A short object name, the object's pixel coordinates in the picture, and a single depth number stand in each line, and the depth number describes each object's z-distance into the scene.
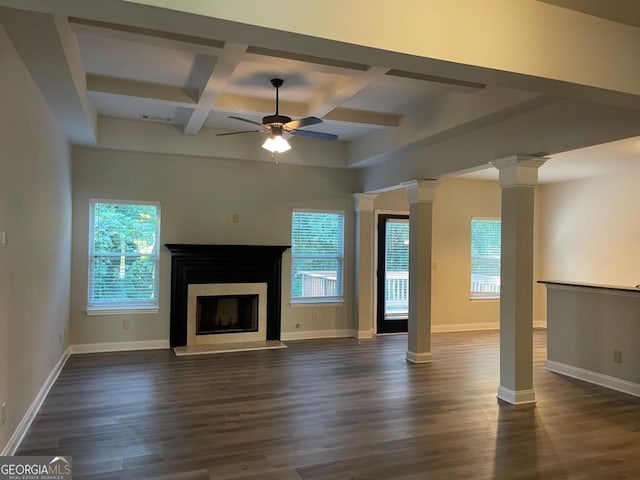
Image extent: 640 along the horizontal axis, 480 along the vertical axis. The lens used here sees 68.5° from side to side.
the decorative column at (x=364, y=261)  7.52
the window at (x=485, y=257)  8.54
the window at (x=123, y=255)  6.27
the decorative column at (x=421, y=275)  5.93
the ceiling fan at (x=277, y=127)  4.51
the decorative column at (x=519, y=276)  4.39
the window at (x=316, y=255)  7.38
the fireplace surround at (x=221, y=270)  6.57
